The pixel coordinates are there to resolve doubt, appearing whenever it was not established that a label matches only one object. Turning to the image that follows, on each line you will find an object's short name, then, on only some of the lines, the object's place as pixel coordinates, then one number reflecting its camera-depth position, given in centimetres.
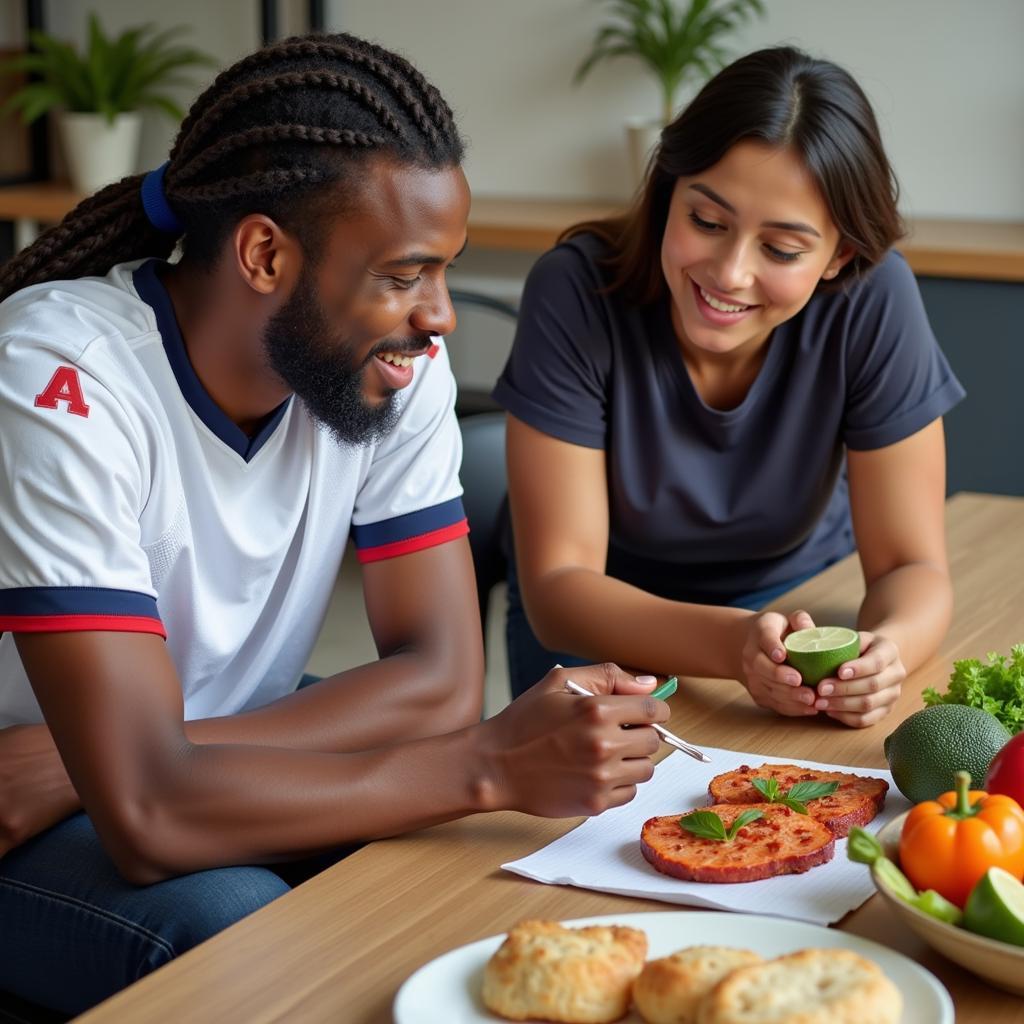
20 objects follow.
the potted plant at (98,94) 464
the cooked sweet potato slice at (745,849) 106
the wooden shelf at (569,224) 337
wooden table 92
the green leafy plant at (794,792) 116
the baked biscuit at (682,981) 83
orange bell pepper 93
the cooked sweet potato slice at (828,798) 114
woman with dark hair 168
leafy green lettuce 130
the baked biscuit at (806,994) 78
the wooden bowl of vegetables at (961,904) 88
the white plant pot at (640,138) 407
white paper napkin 103
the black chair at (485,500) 209
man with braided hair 118
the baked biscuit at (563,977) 86
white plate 87
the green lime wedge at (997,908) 87
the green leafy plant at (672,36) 403
